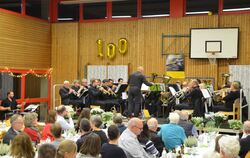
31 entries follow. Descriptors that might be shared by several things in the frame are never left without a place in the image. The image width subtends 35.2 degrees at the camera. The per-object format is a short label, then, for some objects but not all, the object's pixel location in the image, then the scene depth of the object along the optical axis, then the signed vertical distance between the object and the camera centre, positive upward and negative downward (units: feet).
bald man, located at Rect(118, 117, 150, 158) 19.54 -3.82
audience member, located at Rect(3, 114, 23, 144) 22.66 -3.66
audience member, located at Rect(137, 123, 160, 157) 20.38 -4.04
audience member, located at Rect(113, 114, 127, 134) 25.45 -3.70
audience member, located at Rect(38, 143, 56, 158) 14.14 -3.12
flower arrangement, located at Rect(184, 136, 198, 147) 23.21 -4.51
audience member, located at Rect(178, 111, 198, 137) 27.84 -4.21
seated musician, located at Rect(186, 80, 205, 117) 40.47 -3.22
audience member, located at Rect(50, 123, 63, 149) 19.75 -3.35
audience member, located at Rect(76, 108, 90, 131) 28.37 -3.52
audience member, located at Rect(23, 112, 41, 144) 23.57 -3.84
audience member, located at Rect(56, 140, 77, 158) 15.10 -3.26
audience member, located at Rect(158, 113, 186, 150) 24.63 -4.29
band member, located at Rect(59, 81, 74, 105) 48.67 -3.47
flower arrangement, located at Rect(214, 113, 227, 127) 37.83 -5.10
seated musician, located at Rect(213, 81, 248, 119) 39.70 -3.28
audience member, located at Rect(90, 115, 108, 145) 21.77 -3.51
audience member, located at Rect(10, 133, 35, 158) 16.16 -3.43
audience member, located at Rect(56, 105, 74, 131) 28.62 -3.88
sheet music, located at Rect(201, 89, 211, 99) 41.29 -2.95
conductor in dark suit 41.06 -2.71
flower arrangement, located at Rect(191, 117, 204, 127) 33.44 -4.75
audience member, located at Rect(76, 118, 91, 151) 21.67 -3.42
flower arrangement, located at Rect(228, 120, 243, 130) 34.49 -5.12
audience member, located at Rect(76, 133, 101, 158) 16.57 -3.48
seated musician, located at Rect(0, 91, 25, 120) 46.93 -4.87
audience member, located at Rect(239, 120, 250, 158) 20.47 -4.15
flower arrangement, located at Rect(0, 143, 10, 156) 19.93 -4.31
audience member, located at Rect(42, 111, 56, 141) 24.67 -3.82
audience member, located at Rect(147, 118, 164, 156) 22.66 -4.05
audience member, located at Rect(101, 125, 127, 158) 17.22 -3.74
